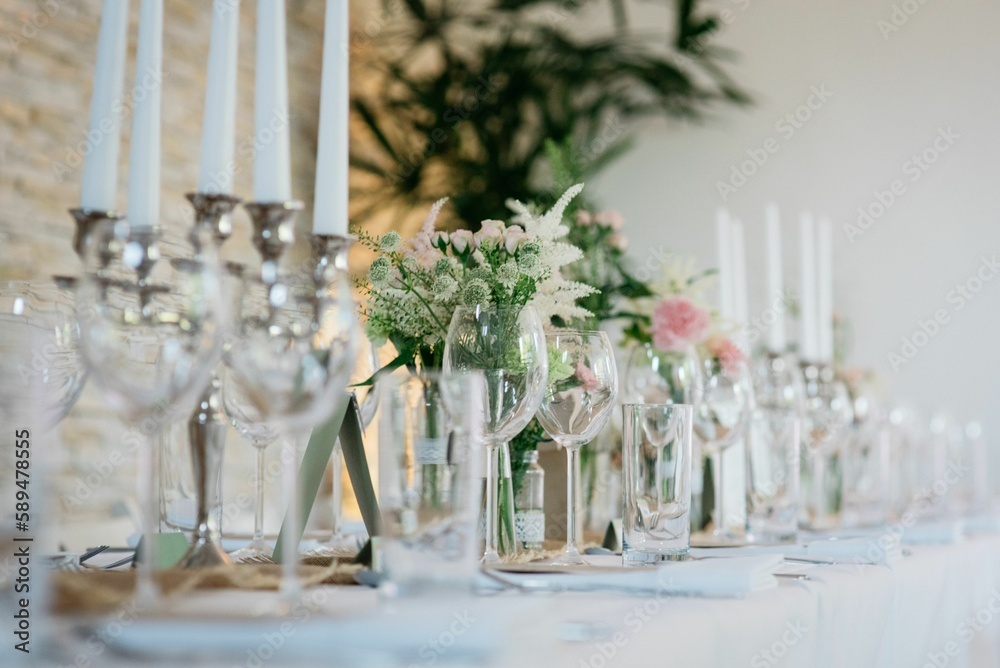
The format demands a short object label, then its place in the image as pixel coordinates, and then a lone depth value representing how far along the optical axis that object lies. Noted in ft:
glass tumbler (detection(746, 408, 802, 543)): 5.46
